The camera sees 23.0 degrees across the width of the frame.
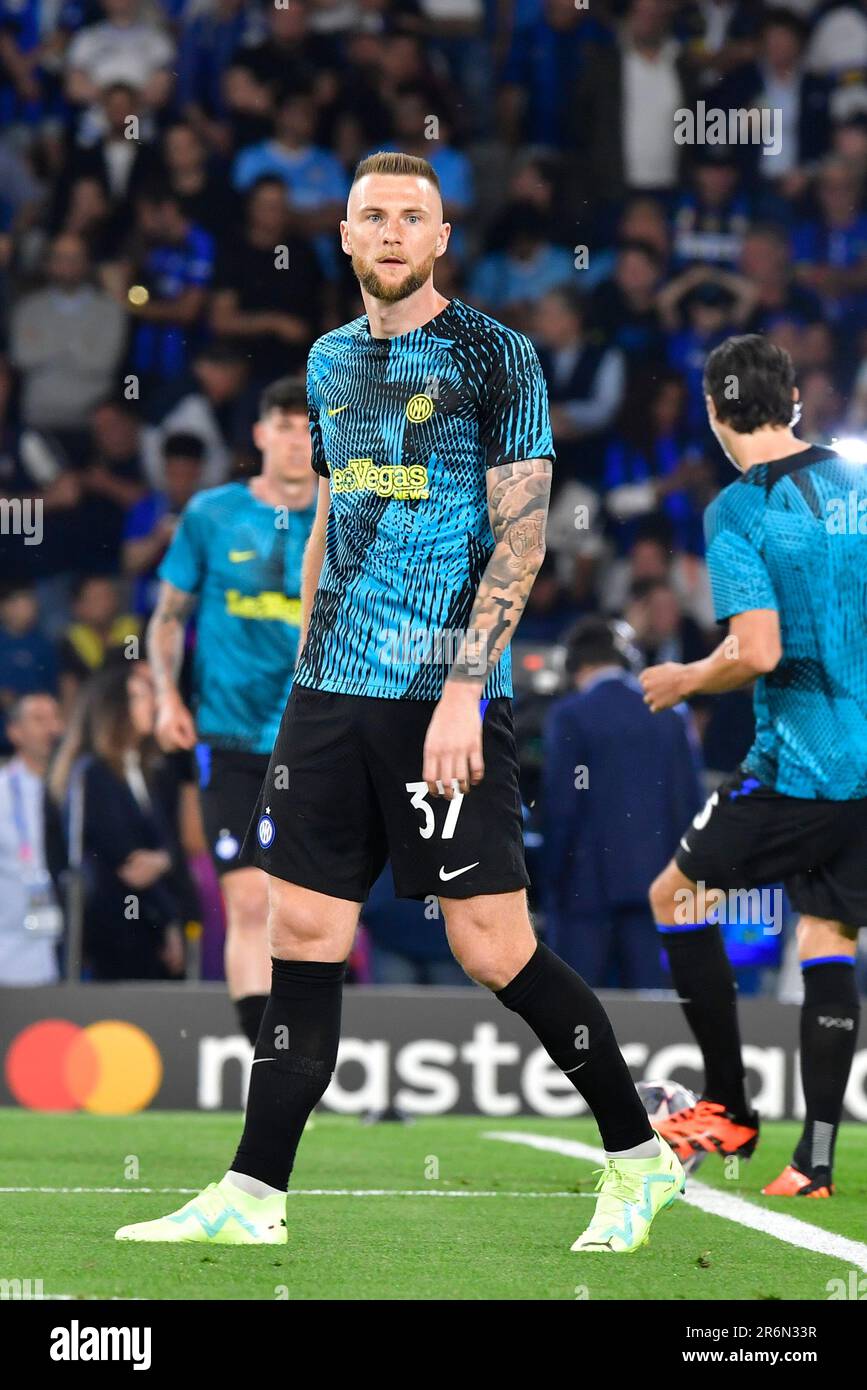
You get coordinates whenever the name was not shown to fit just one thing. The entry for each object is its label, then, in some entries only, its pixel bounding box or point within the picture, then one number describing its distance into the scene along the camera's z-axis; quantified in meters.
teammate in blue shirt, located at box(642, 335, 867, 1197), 5.86
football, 6.05
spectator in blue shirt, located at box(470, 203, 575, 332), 13.50
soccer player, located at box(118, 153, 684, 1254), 4.38
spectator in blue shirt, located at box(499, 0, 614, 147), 14.43
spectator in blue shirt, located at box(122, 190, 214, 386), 13.15
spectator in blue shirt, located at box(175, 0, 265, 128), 14.01
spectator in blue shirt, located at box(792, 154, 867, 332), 13.66
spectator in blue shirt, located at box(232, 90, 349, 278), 13.62
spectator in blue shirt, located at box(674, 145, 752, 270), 13.66
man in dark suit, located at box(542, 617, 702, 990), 9.30
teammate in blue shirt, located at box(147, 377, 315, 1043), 7.18
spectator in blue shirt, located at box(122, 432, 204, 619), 12.21
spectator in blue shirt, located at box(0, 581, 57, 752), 11.48
